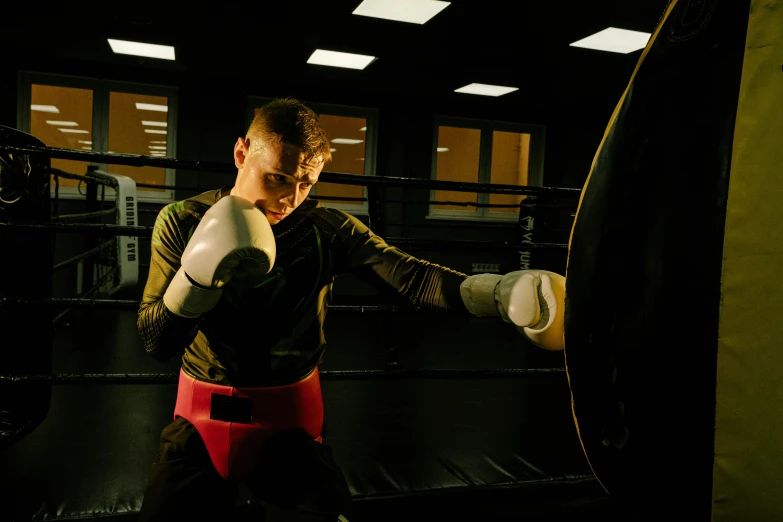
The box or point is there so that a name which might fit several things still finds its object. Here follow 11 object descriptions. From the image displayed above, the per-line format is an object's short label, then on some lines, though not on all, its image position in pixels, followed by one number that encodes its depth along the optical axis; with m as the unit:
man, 1.03
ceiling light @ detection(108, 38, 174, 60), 5.41
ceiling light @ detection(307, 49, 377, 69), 5.69
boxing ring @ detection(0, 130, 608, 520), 1.57
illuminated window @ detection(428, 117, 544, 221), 7.76
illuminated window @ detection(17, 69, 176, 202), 6.12
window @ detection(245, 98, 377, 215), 7.32
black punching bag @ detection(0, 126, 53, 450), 1.55
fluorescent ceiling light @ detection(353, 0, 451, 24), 4.29
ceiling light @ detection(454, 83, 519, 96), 6.68
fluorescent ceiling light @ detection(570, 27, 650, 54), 4.81
